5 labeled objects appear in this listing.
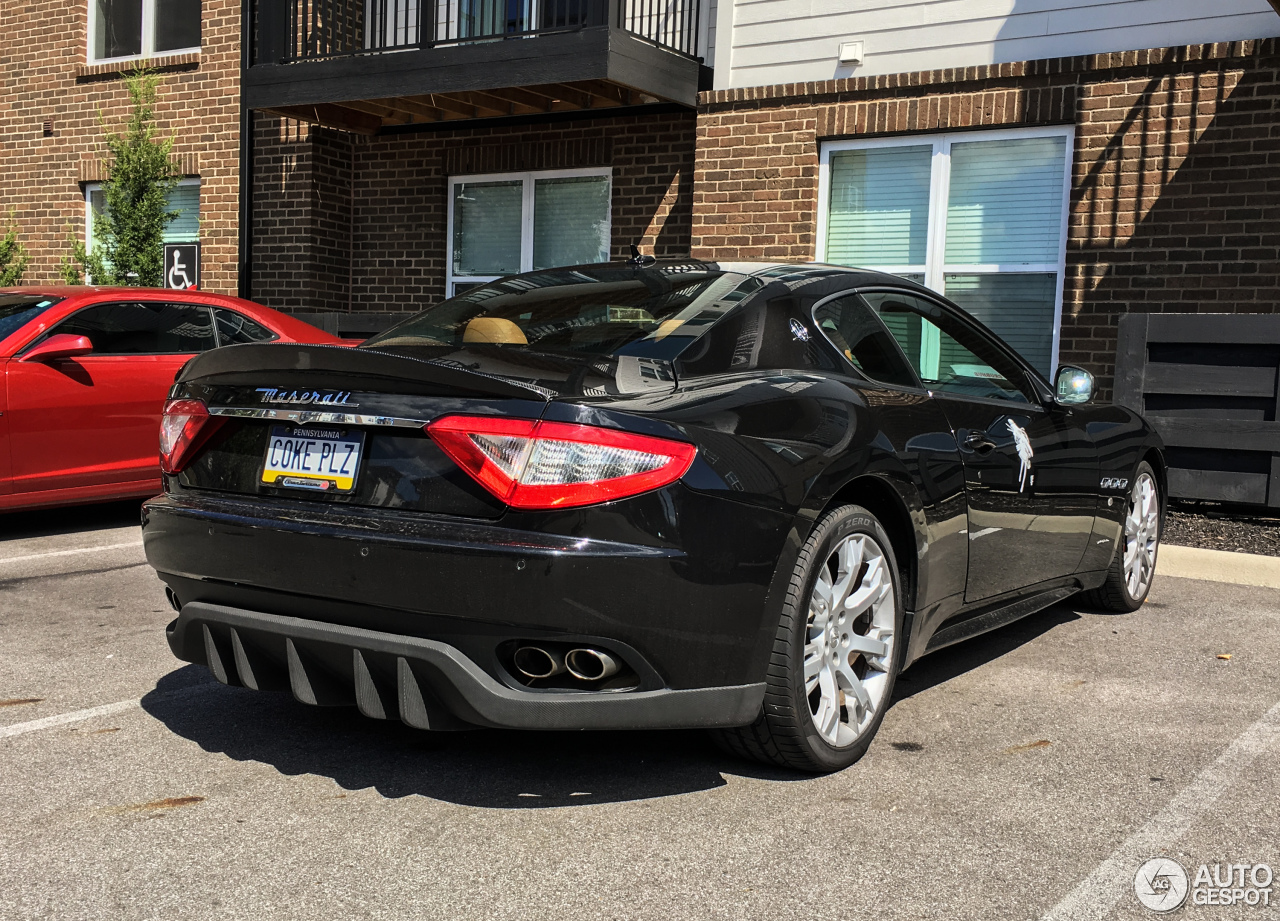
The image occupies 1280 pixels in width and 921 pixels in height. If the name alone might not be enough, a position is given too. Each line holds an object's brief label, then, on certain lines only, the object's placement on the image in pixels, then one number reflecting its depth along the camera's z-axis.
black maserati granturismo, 2.95
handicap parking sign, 12.27
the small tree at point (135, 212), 12.87
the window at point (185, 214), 14.26
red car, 7.03
